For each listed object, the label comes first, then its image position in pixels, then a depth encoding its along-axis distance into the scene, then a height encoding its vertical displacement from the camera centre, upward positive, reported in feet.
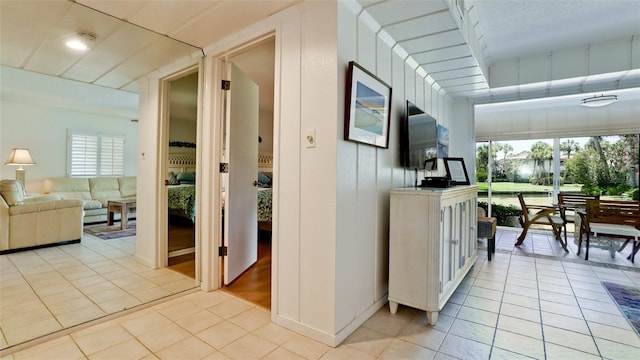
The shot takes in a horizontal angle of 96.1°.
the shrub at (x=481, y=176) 18.98 +0.29
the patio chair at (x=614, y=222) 11.27 -1.62
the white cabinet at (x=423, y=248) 6.64 -1.66
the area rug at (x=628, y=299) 7.00 -3.29
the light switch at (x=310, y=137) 6.13 +0.90
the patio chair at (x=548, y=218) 13.66 -1.86
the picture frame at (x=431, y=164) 10.02 +0.58
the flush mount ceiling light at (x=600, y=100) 12.57 +3.58
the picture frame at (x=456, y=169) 11.48 +0.45
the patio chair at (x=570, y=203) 13.66 -1.14
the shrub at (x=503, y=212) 18.57 -2.05
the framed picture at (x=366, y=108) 6.09 +1.70
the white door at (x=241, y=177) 8.83 +0.07
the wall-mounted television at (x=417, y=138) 8.71 +1.34
